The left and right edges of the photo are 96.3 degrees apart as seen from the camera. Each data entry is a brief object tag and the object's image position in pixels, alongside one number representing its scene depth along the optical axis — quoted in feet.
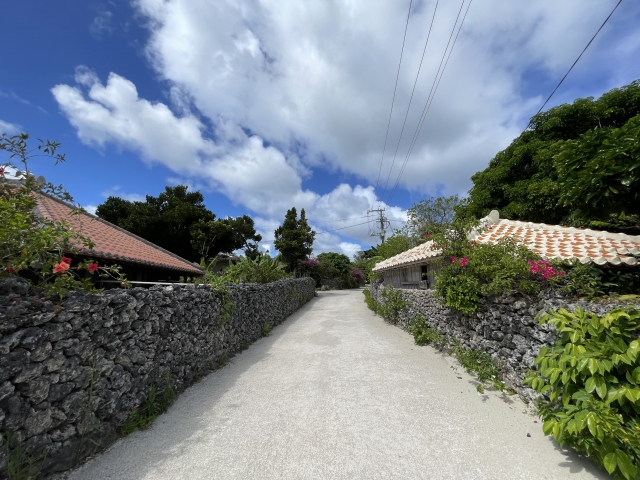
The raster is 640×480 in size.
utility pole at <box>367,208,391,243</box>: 113.49
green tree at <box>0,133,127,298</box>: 9.50
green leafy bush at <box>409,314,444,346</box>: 24.56
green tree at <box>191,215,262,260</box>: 83.82
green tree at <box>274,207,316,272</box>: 95.67
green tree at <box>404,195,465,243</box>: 69.62
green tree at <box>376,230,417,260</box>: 67.10
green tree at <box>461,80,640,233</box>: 33.47
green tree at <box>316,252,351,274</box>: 135.03
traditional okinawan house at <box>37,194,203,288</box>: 25.31
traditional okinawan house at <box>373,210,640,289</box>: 15.55
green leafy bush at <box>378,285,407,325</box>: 34.75
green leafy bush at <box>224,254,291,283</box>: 38.94
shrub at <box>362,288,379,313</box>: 48.63
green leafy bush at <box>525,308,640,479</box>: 8.40
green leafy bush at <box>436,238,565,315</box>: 14.83
